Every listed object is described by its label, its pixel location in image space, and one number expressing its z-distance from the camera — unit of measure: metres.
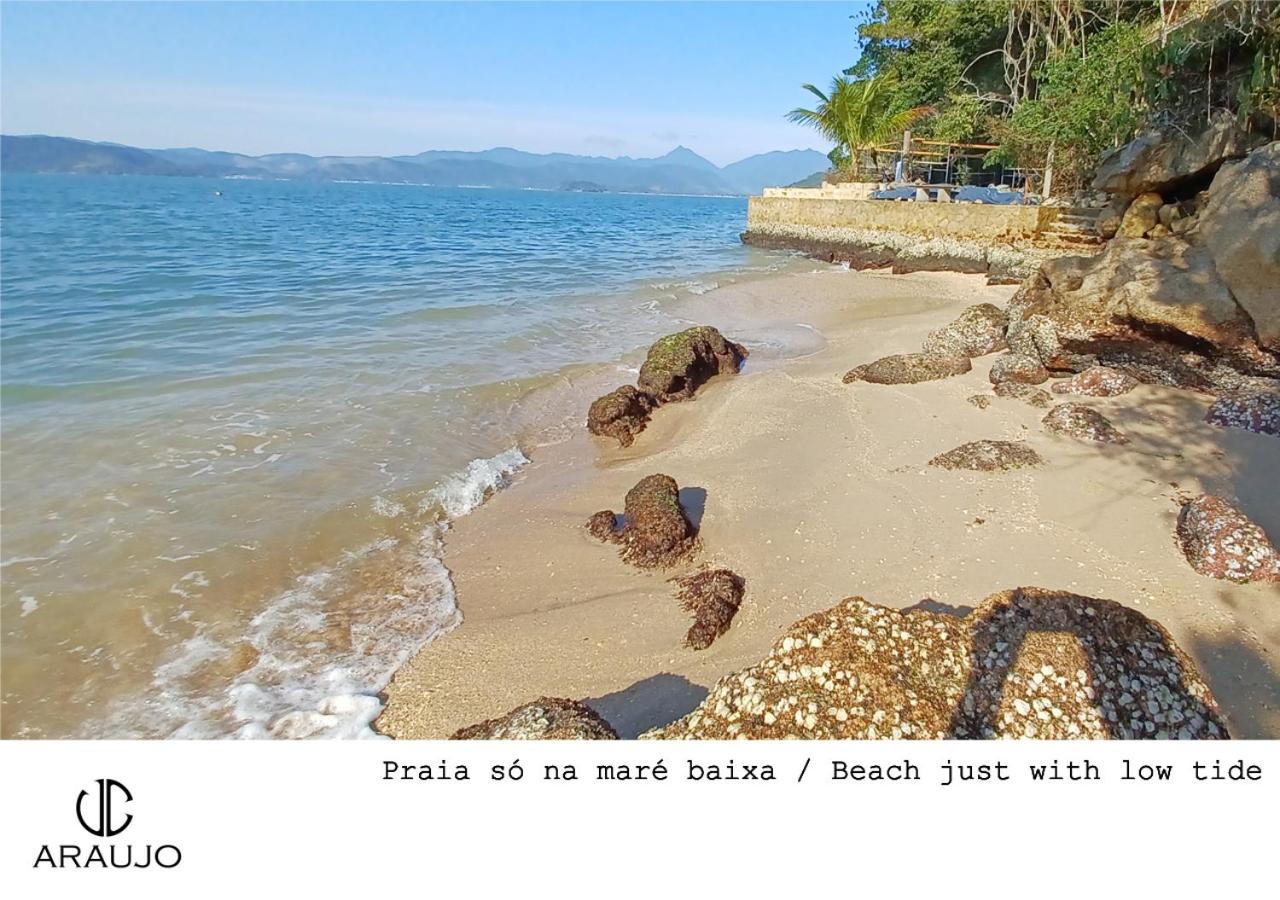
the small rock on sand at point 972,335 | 9.45
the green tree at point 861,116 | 26.73
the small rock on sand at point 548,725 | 2.66
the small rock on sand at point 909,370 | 8.51
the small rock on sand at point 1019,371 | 8.06
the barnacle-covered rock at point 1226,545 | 4.14
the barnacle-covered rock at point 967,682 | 2.42
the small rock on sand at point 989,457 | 5.93
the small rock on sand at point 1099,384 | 7.35
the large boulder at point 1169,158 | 10.58
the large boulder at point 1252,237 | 7.27
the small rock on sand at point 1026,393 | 7.38
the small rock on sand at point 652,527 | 5.16
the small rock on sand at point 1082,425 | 6.32
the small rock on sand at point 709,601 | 4.22
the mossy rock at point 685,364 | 8.93
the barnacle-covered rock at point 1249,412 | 6.19
